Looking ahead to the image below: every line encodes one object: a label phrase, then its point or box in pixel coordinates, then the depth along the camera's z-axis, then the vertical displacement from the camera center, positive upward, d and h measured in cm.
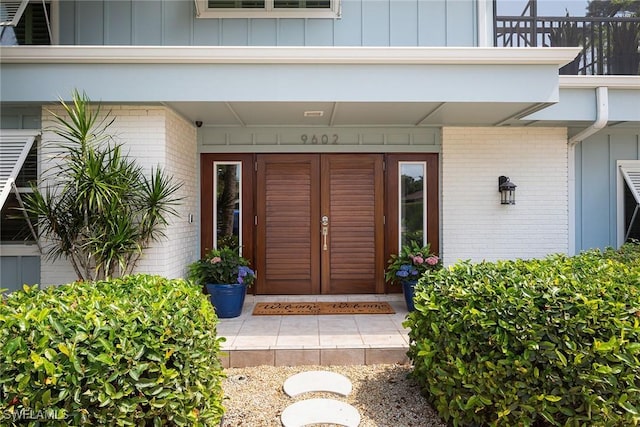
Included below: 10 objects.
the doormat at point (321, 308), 492 -119
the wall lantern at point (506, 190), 533 +32
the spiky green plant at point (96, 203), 386 +13
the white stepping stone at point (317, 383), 313 -136
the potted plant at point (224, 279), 473 -77
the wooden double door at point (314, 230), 568 -21
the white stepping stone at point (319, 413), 270 -139
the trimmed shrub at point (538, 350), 216 -78
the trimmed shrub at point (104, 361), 186 -72
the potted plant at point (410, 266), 496 -66
